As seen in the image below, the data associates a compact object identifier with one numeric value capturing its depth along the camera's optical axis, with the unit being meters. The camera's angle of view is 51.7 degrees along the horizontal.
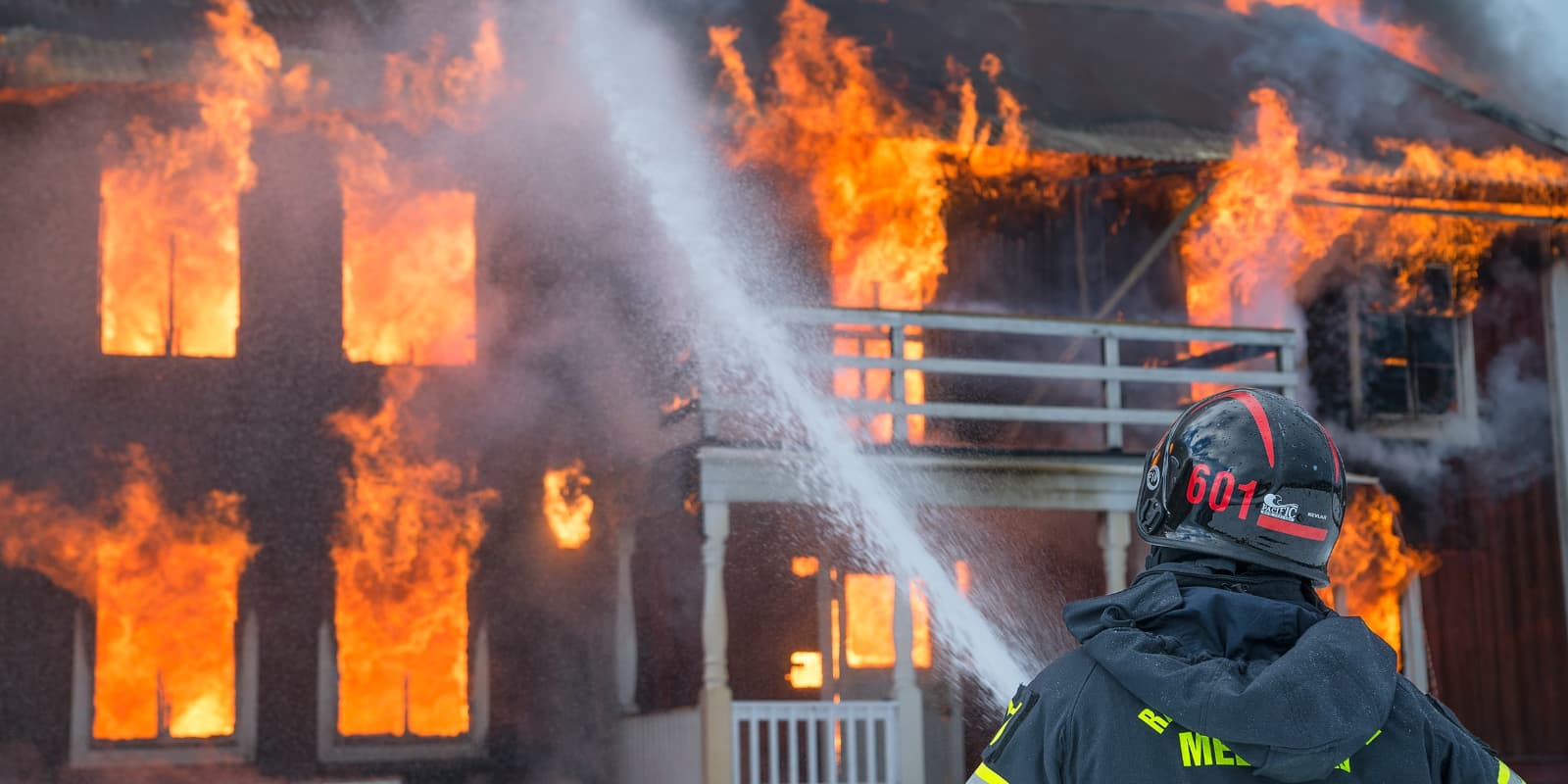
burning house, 11.81
